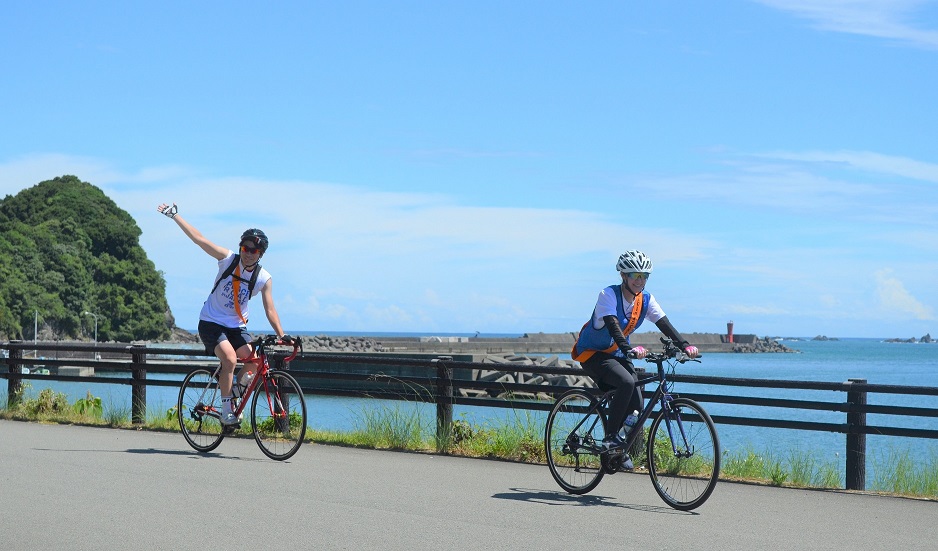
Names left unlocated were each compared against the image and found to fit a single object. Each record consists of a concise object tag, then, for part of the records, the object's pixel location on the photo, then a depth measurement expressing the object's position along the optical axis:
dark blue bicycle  8.24
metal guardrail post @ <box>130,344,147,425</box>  14.58
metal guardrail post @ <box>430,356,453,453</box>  12.01
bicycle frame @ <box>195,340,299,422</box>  10.71
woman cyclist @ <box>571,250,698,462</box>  8.52
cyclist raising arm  10.67
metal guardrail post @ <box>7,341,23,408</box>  16.23
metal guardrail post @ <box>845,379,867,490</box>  9.88
